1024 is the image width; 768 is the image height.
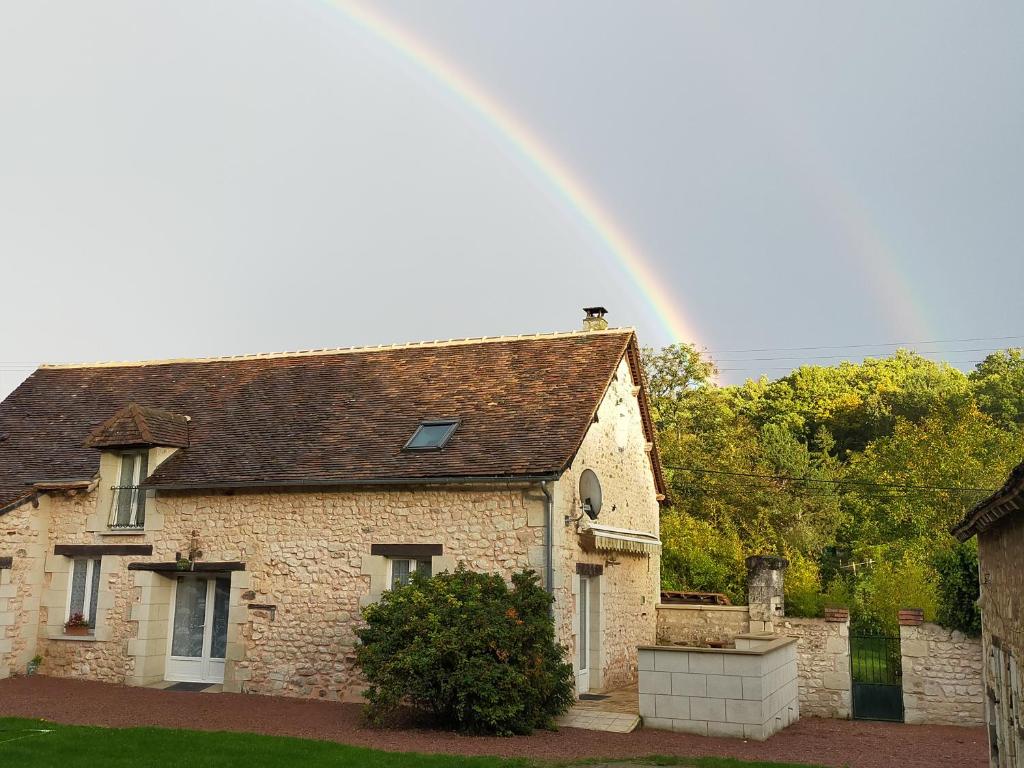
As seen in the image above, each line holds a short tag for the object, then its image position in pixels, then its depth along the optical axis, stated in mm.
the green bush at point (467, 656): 10922
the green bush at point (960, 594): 12953
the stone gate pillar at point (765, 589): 15234
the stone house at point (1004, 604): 6176
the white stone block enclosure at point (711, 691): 11367
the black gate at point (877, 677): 13742
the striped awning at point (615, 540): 13633
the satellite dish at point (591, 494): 13948
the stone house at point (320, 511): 13258
